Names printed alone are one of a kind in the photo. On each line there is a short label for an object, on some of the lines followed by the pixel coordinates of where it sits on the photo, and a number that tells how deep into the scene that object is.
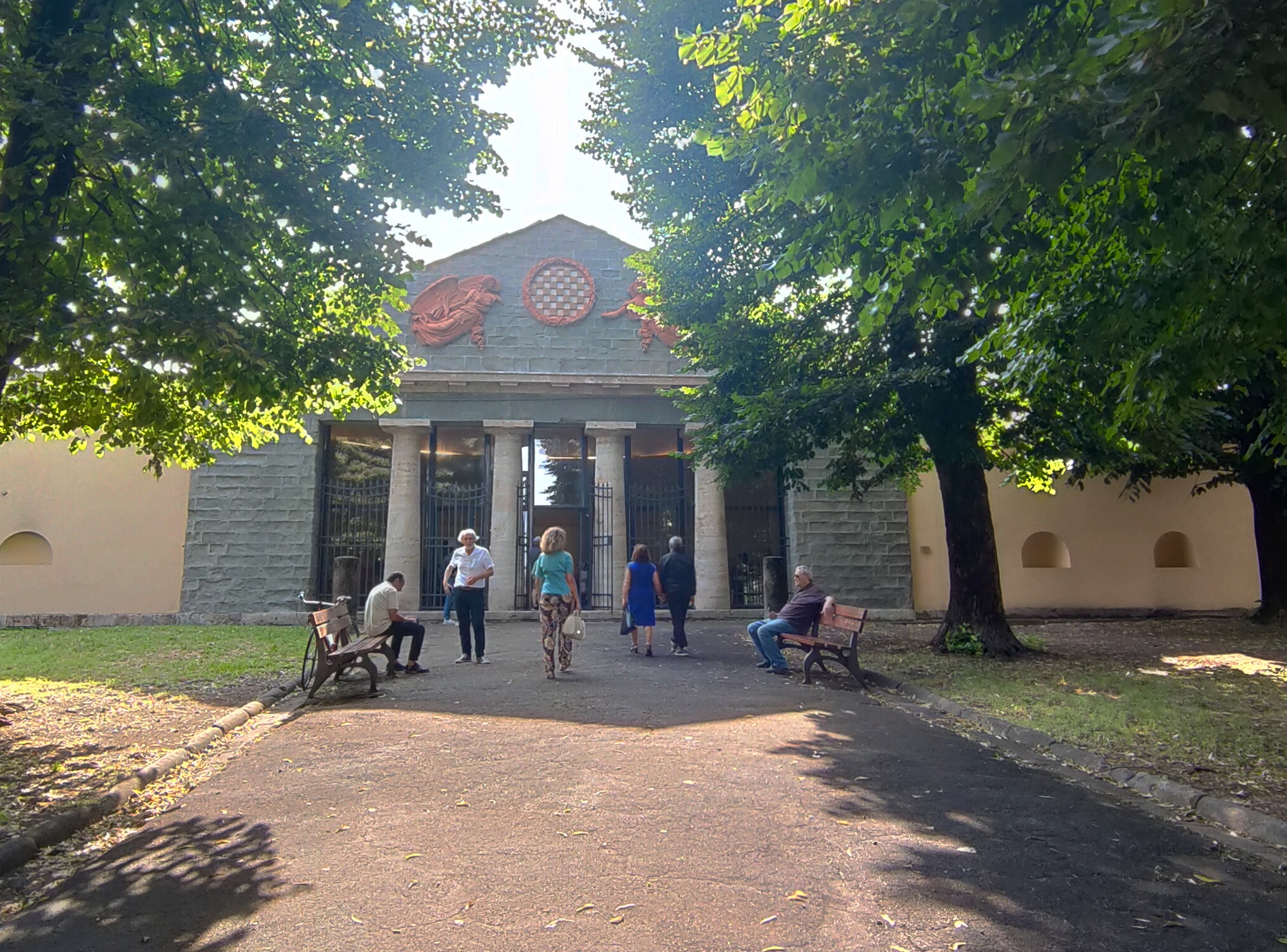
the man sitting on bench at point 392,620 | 10.20
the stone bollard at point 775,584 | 18.78
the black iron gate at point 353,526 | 20.55
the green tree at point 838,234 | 5.11
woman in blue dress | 12.30
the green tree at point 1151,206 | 3.49
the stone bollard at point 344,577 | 18.09
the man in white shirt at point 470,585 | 10.91
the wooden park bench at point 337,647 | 8.82
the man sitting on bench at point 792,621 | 10.62
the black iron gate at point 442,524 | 20.47
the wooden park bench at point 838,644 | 9.91
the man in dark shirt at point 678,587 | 12.60
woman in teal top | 10.02
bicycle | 9.53
